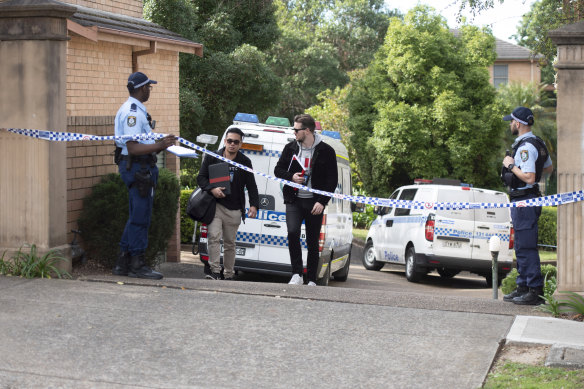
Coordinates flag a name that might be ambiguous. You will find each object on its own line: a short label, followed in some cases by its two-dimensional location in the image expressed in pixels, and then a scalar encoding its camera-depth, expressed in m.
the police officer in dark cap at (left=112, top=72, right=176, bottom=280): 7.73
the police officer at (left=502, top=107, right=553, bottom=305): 7.36
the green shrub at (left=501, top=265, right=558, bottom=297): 10.24
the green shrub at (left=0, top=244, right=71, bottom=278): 7.77
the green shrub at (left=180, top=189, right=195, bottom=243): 19.05
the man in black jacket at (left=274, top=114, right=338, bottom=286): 9.00
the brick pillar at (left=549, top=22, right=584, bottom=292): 7.17
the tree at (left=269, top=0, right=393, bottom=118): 49.84
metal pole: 12.08
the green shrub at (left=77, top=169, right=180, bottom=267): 8.98
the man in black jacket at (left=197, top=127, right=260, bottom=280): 9.27
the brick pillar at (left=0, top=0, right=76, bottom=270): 7.82
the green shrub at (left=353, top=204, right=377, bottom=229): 30.08
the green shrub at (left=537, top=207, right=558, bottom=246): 25.81
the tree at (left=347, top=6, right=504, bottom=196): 27.75
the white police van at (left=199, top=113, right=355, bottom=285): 11.56
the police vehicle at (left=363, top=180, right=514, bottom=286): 15.78
